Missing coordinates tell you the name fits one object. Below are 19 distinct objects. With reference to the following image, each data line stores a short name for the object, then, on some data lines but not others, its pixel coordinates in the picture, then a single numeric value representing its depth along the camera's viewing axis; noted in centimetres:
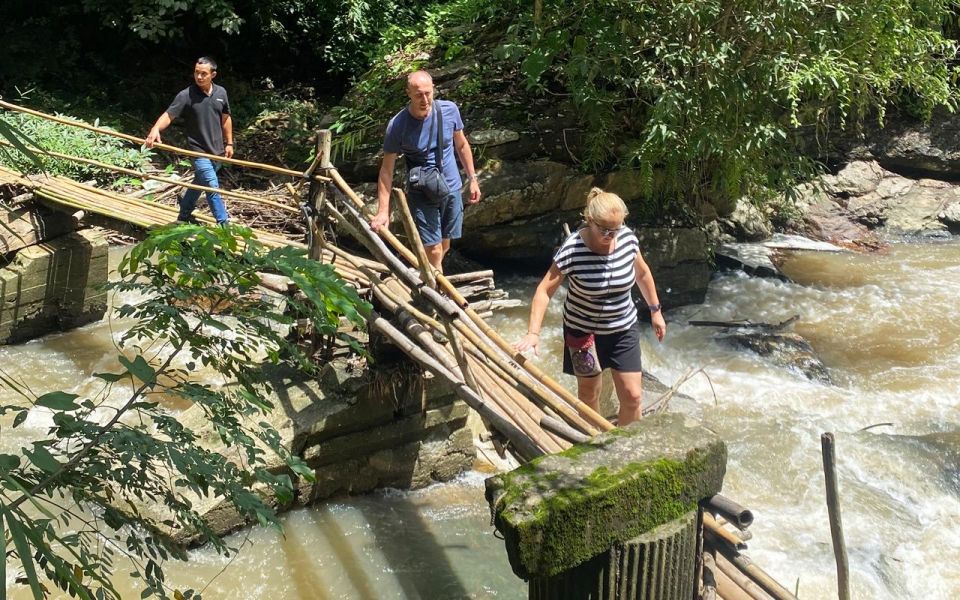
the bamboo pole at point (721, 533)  329
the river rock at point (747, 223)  1087
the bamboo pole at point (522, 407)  375
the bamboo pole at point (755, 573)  337
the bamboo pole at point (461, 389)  376
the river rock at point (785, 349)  732
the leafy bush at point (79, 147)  895
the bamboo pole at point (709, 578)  311
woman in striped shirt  414
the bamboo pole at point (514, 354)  379
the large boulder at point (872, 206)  1135
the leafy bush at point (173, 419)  189
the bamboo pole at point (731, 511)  296
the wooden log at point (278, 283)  489
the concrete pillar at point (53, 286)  695
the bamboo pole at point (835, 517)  325
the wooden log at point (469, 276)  525
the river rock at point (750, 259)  978
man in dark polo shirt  654
